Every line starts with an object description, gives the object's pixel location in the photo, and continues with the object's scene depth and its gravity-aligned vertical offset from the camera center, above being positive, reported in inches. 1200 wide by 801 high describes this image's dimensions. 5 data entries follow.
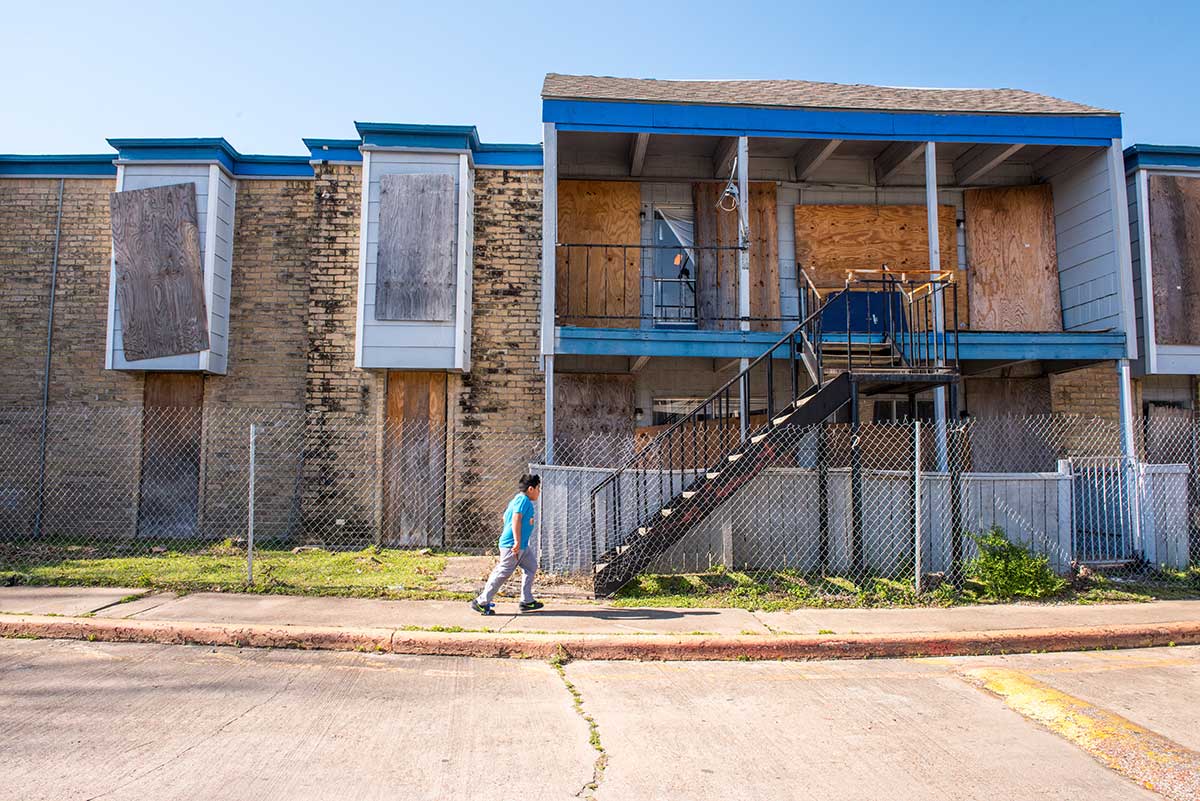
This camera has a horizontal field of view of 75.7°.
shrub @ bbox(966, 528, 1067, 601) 310.7 -48.2
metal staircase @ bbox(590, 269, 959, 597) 310.7 +3.9
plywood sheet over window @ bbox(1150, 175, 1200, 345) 432.8 +111.0
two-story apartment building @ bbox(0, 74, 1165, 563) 413.4 +103.6
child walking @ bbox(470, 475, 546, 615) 274.5 -35.1
